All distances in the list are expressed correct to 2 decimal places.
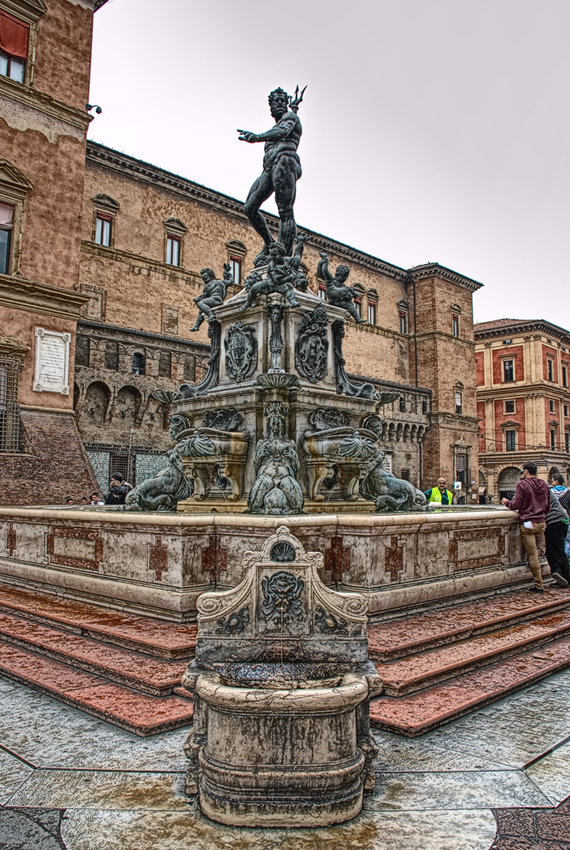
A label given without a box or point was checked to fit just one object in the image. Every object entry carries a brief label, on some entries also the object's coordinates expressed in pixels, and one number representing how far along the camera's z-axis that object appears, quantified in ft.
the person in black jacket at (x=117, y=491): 42.70
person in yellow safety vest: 47.62
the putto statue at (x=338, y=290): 29.17
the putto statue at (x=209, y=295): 29.07
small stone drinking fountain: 8.86
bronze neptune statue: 27.71
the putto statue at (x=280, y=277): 26.81
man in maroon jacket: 24.40
